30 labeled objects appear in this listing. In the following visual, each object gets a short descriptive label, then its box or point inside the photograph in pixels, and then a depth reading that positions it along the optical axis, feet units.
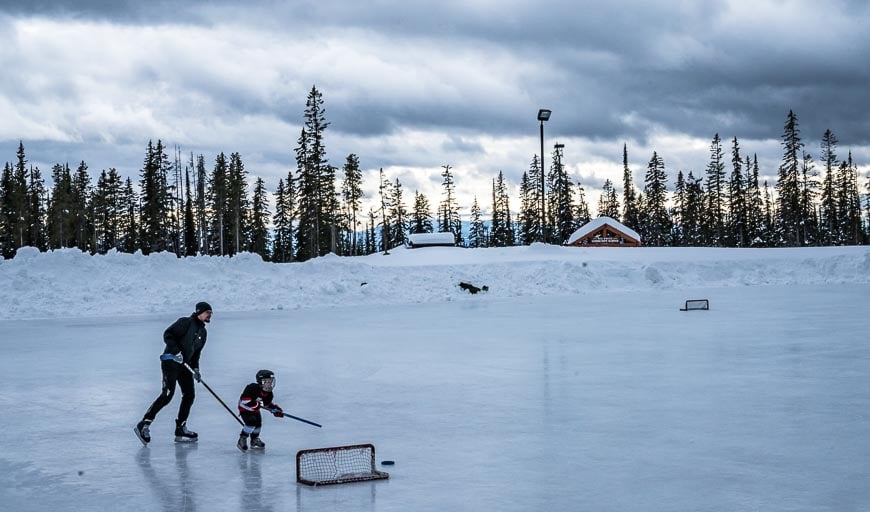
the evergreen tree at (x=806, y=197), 299.38
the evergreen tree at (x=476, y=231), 449.89
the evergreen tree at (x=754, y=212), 355.23
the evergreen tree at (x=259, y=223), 335.06
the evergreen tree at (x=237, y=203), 293.02
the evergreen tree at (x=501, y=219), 394.58
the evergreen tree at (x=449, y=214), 416.26
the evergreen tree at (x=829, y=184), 305.32
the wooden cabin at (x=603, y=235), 246.27
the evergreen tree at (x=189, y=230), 293.51
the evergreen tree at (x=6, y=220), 289.33
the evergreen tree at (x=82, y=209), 322.96
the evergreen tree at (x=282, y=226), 358.02
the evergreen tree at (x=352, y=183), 310.86
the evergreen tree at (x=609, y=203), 396.16
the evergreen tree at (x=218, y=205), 290.76
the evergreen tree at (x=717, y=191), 328.08
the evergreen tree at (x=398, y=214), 389.39
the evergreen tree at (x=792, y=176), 290.97
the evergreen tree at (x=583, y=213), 396.76
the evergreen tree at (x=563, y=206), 332.57
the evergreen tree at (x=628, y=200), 342.64
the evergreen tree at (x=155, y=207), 276.82
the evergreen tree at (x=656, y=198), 345.51
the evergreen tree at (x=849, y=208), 329.31
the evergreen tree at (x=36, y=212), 316.95
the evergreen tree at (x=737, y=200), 309.42
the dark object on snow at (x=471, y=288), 110.22
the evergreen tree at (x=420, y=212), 400.26
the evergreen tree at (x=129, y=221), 322.96
